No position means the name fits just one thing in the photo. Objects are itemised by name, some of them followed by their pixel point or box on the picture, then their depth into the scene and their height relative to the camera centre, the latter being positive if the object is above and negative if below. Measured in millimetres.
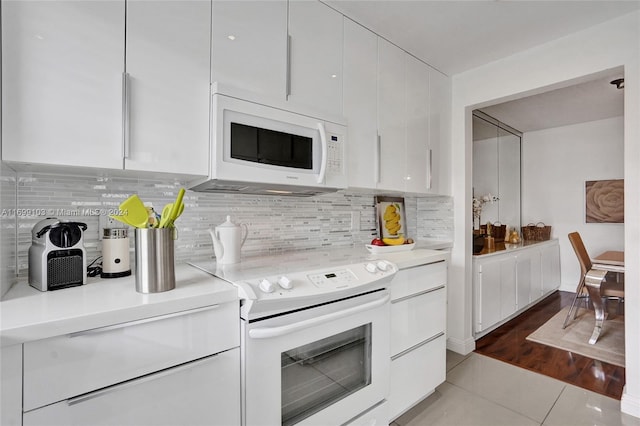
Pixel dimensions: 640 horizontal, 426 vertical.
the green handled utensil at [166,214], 1150 -5
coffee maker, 1102 -158
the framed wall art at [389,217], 2680 -28
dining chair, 3006 -705
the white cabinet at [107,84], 1019 +479
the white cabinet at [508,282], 2943 -758
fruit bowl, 2111 -240
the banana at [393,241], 2218 -197
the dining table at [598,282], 3004 -668
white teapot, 1575 -153
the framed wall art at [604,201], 4289 +202
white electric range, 1166 -538
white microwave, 1416 +332
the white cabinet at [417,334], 1806 -755
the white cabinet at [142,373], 818 -481
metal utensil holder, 1077 -169
